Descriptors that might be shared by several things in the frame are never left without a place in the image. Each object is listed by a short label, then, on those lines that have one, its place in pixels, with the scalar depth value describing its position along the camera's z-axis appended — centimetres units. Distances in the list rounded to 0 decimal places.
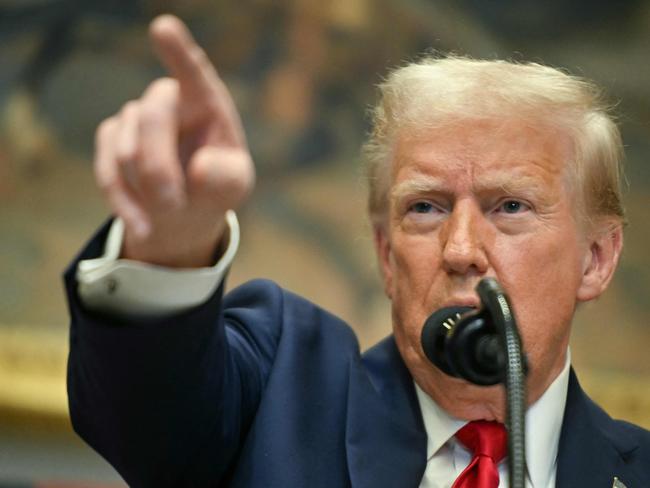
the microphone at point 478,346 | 167
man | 170
